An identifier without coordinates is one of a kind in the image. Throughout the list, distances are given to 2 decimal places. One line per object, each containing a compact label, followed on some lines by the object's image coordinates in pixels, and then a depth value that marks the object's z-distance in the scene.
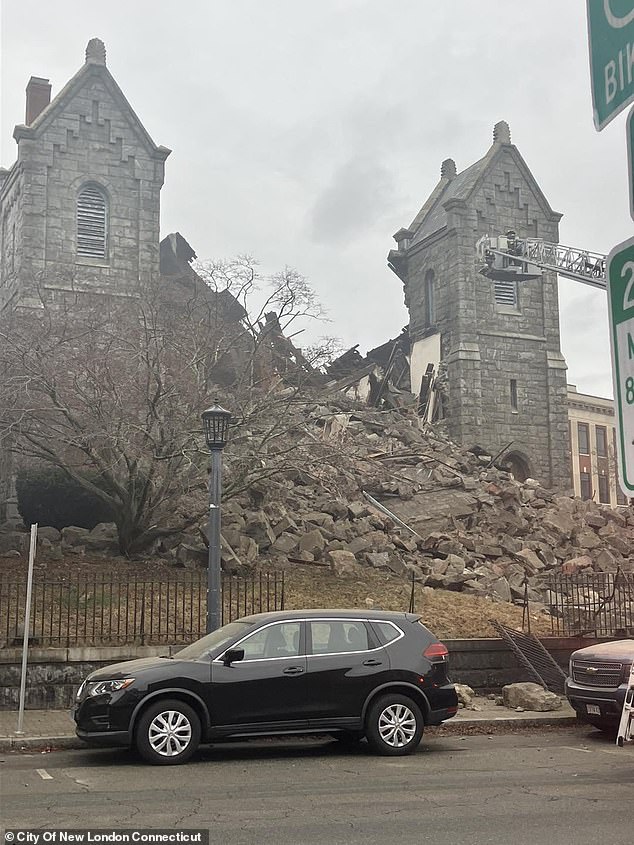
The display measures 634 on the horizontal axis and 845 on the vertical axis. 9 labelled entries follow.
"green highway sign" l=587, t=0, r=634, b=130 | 2.94
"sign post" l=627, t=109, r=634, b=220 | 2.84
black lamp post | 14.60
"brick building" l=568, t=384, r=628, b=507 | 55.00
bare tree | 20.95
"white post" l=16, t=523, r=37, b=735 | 12.43
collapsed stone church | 39.22
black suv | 10.95
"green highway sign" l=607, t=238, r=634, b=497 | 2.75
